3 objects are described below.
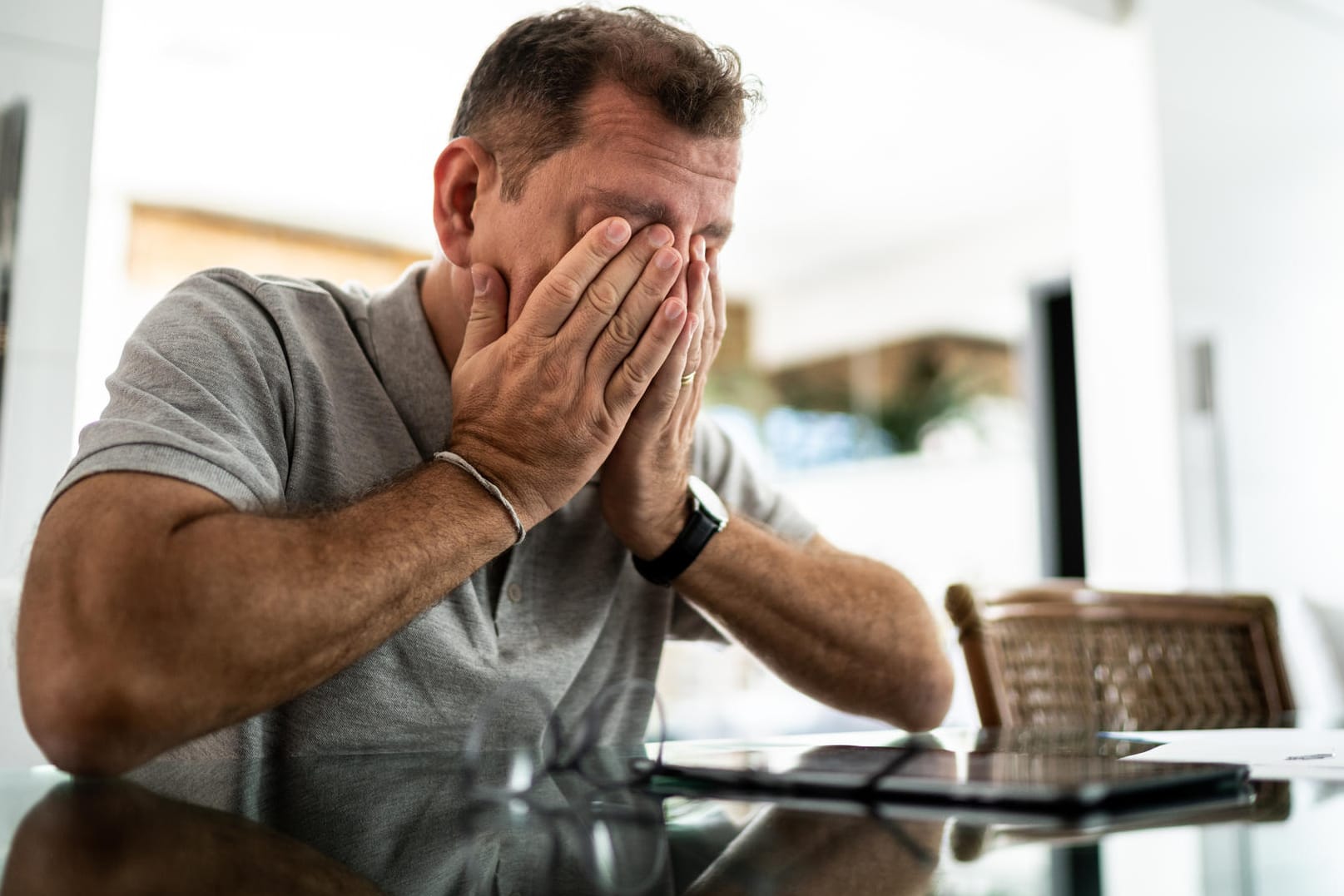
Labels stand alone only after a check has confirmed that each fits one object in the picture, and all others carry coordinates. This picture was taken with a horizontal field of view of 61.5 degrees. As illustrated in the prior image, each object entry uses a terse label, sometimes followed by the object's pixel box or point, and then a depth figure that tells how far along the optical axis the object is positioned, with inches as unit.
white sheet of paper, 23.7
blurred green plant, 246.8
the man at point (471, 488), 25.5
